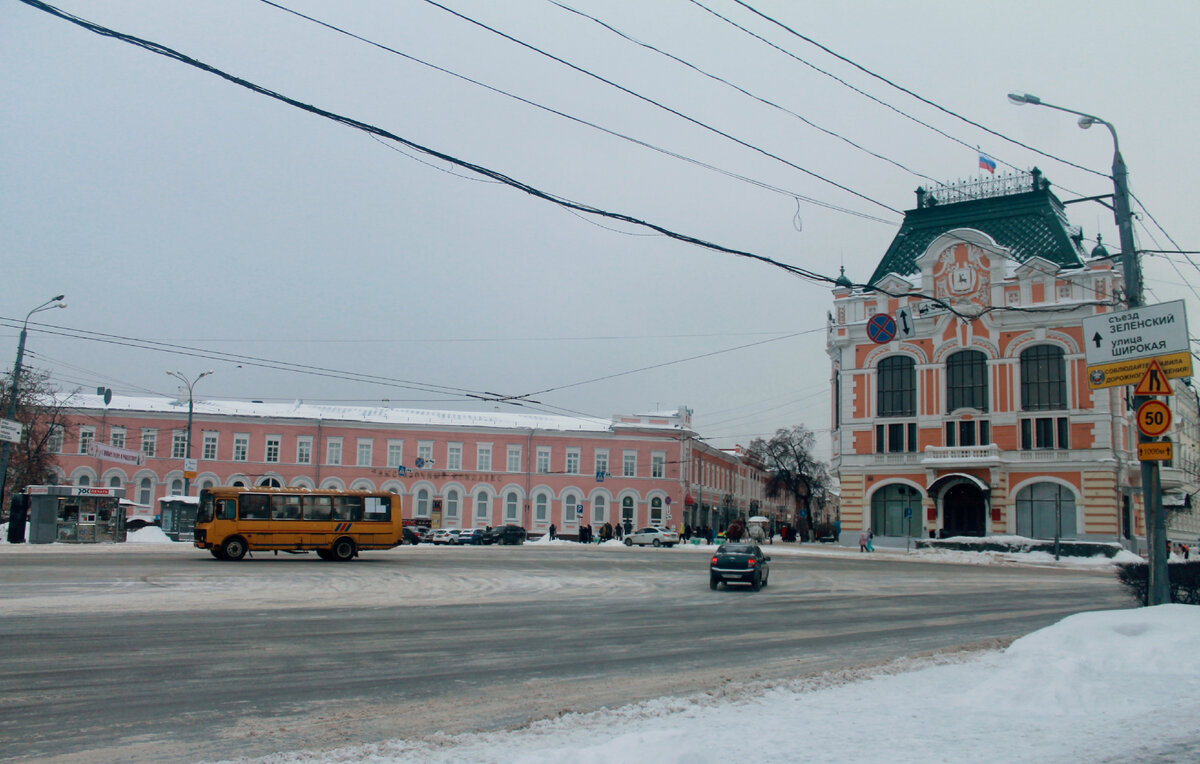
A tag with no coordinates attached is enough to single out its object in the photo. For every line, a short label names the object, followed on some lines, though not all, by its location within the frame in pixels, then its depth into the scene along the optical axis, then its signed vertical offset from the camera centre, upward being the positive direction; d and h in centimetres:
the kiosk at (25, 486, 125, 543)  3947 -165
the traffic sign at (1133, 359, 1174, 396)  1373 +180
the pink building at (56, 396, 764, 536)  7062 +196
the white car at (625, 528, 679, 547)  5706 -296
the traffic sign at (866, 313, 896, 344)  2088 +386
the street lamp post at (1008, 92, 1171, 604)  1436 +345
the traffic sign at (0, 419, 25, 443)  3425 +174
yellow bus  3103 -138
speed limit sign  1377 +127
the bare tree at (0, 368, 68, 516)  4919 +212
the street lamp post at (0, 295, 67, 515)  3539 +368
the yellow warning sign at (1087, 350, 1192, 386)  1382 +207
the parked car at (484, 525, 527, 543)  5719 -298
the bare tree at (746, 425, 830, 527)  8750 +334
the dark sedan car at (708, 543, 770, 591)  2353 -193
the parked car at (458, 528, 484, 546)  5797 -328
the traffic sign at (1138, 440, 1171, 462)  1380 +77
